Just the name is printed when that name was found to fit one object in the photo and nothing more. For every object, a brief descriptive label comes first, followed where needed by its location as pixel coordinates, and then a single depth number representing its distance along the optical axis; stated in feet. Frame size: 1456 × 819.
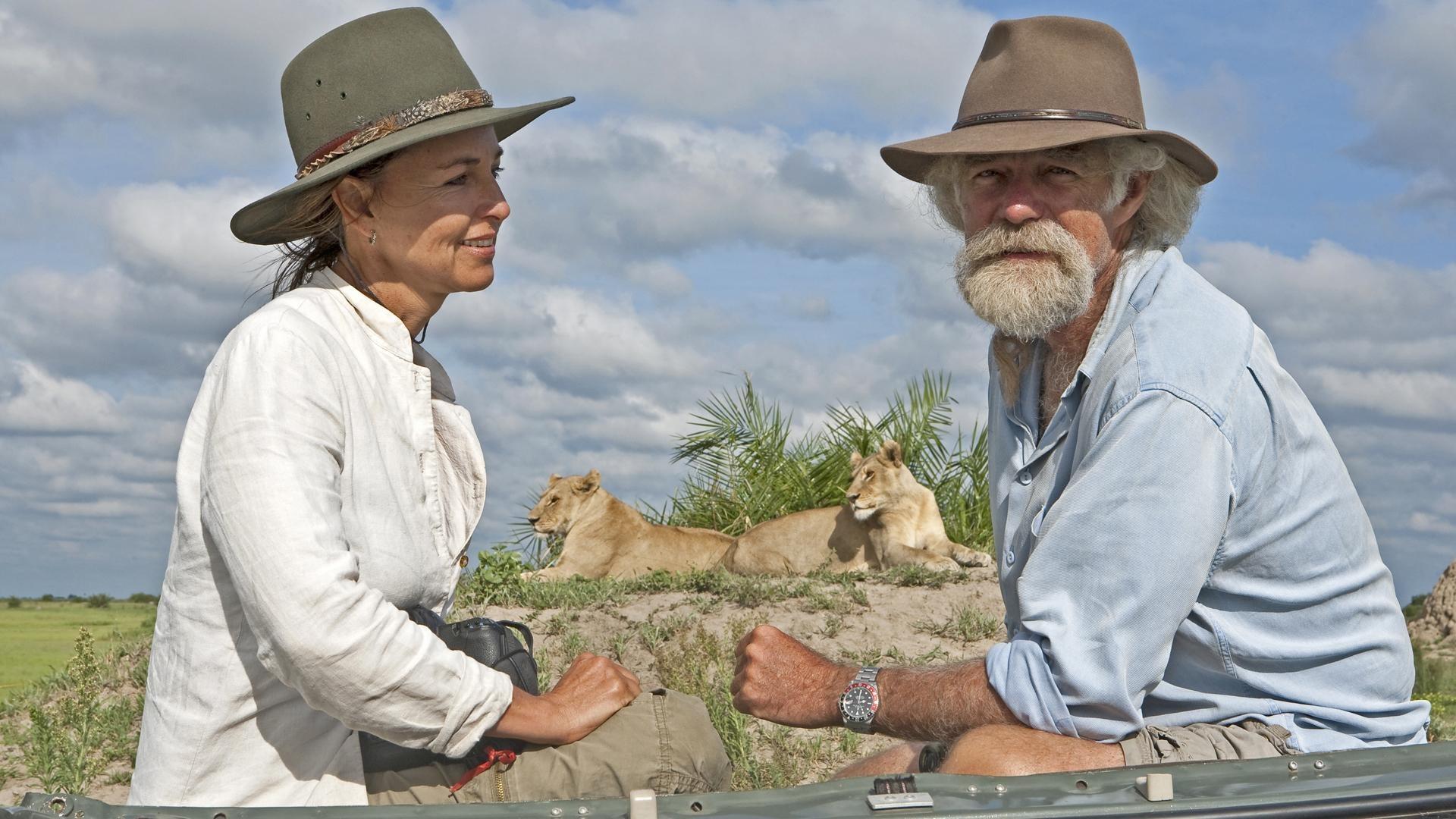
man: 9.46
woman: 8.19
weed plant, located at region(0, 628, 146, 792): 22.45
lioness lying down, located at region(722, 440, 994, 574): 38.88
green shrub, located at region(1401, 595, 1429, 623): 42.96
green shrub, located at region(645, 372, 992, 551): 44.68
